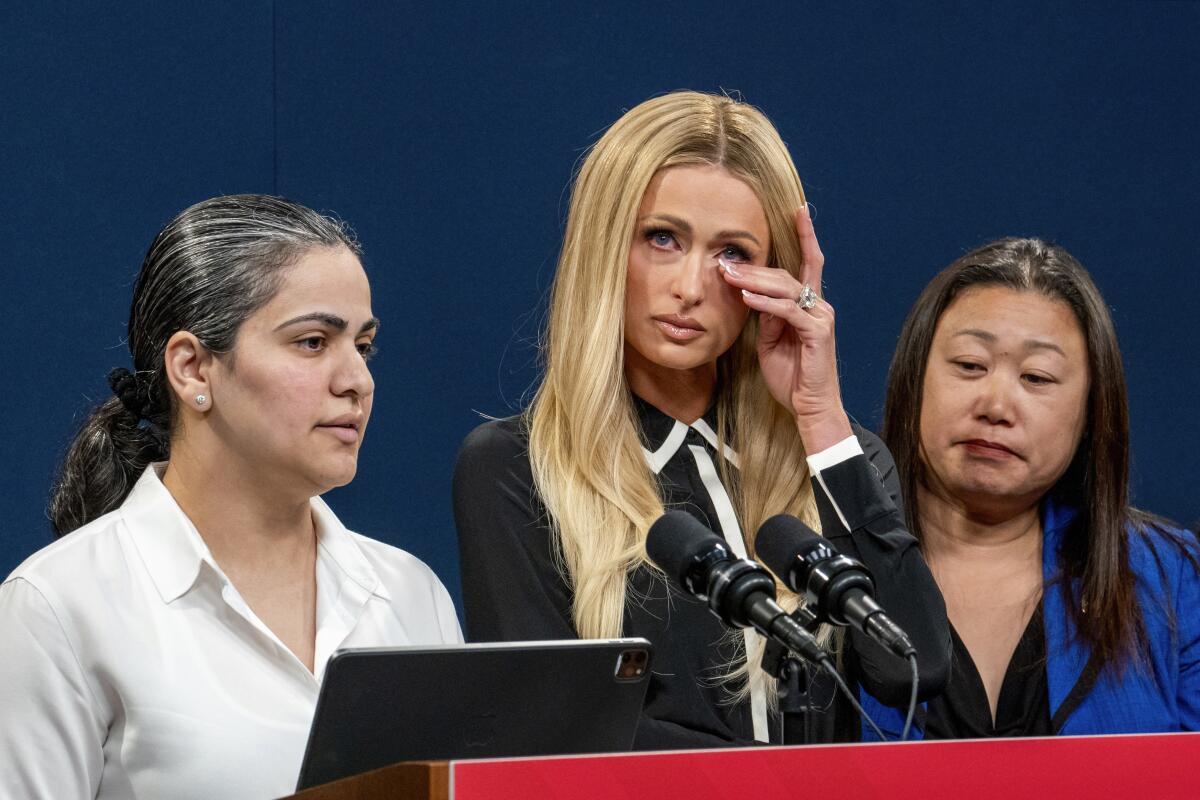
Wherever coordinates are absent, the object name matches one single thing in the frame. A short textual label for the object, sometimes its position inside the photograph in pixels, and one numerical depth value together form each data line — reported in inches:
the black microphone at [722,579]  269.4
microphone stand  272.5
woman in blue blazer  291.1
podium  250.7
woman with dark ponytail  276.8
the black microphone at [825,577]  269.8
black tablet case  269.2
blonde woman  284.5
